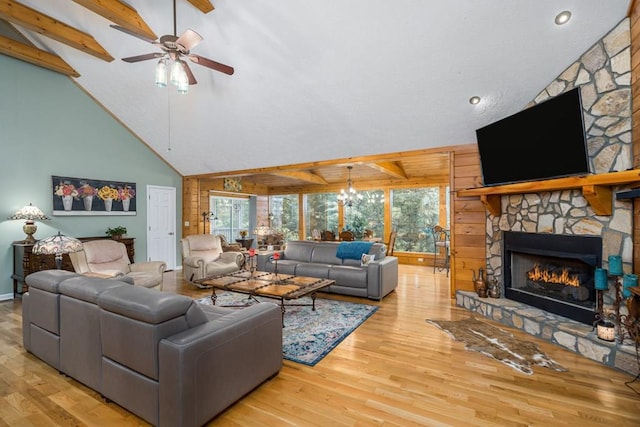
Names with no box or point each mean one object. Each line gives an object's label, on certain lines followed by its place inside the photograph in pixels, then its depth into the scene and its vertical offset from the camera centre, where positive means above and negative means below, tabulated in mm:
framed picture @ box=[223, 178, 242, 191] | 8945 +929
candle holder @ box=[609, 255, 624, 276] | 2607 -491
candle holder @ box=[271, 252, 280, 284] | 3980 -885
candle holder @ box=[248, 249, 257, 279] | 4156 -646
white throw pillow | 4780 -747
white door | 7117 -225
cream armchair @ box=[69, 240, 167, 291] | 4289 -729
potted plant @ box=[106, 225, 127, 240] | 6148 -332
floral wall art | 5566 +398
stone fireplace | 2723 -145
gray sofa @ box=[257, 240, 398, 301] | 4578 -906
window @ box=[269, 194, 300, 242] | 10461 -16
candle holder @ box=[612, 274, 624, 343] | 2660 -855
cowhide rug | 2654 -1348
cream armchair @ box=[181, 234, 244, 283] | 5324 -833
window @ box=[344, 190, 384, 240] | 8836 -38
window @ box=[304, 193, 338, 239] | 9680 +39
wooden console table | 4742 -749
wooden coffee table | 3477 -901
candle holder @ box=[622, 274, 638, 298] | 2490 -613
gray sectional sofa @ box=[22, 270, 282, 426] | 1692 -849
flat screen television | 2838 +730
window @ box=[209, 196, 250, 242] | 9622 -46
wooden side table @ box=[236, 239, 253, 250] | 8117 -758
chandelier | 7618 +445
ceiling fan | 2731 +1621
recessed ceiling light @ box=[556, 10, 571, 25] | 2678 +1746
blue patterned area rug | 2879 -1328
